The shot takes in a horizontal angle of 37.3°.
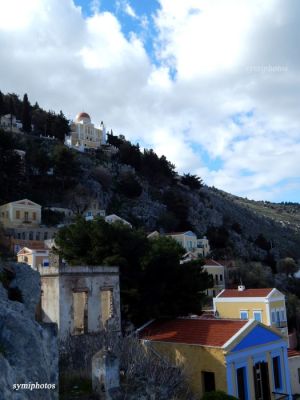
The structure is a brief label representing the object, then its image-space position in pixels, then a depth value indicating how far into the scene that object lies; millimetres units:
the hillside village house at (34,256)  43250
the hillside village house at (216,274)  53375
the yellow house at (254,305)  36594
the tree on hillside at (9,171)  61312
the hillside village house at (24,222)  54250
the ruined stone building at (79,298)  18297
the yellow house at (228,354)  16953
